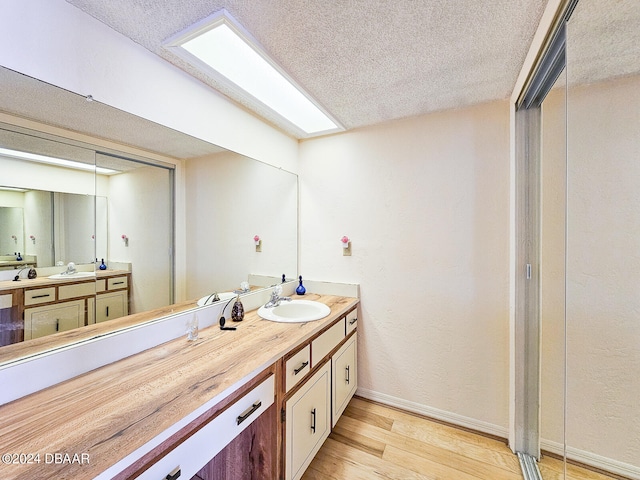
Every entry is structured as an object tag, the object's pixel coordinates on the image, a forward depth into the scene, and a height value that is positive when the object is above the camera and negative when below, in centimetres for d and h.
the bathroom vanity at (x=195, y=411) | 64 -52
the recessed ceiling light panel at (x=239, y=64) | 113 +94
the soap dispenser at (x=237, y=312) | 154 -45
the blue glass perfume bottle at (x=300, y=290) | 220 -45
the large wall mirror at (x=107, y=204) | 90 +16
